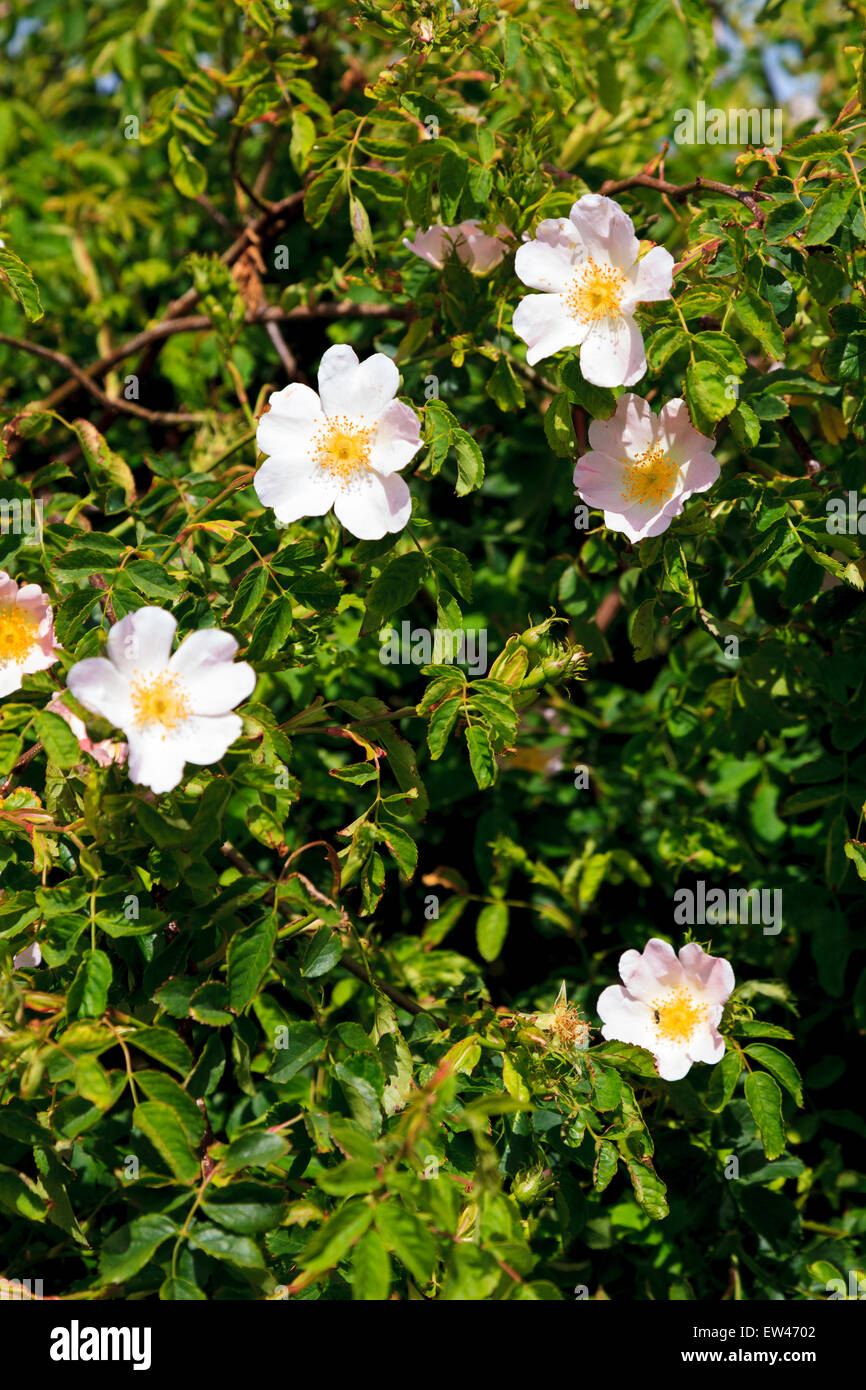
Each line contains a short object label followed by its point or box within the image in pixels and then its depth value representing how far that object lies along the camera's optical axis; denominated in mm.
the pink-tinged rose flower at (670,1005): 911
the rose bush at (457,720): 860
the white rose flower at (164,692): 846
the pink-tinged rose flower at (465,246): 947
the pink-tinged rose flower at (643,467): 903
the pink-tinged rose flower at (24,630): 901
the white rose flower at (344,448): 891
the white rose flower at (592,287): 889
